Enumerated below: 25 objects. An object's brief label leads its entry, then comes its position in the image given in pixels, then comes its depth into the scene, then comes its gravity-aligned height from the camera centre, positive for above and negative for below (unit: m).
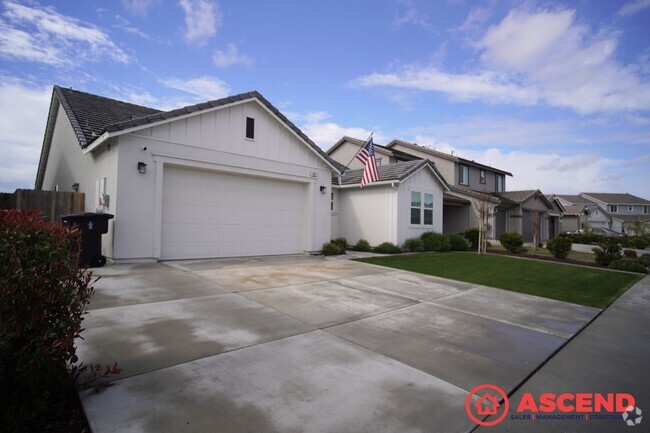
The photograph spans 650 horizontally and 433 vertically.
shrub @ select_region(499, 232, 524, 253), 16.11 -0.56
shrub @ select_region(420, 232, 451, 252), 15.95 -0.63
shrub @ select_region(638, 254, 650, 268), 12.73 -1.12
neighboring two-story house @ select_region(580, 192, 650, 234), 56.69 +4.76
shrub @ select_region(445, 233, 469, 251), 16.94 -0.70
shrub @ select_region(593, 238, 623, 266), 13.16 -0.88
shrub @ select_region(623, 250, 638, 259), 15.29 -1.01
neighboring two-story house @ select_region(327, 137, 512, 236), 22.30 +4.70
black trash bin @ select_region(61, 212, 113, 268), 7.94 -0.22
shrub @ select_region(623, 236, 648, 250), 25.36 -0.79
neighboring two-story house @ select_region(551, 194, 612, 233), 44.56 +2.60
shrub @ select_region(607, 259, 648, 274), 11.83 -1.22
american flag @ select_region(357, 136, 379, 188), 13.78 +2.79
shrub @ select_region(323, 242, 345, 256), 13.04 -0.90
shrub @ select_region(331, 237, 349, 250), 14.00 -0.67
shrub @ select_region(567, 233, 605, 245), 27.73 -0.59
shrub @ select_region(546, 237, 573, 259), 14.38 -0.68
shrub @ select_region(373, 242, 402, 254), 14.48 -0.91
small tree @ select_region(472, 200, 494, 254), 15.41 +0.18
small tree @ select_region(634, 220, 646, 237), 29.14 +0.35
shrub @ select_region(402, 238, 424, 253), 15.29 -0.76
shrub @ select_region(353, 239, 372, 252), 15.27 -0.85
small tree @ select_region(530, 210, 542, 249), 20.02 +0.37
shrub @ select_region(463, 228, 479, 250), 18.53 -0.40
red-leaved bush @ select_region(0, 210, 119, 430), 2.06 -0.62
